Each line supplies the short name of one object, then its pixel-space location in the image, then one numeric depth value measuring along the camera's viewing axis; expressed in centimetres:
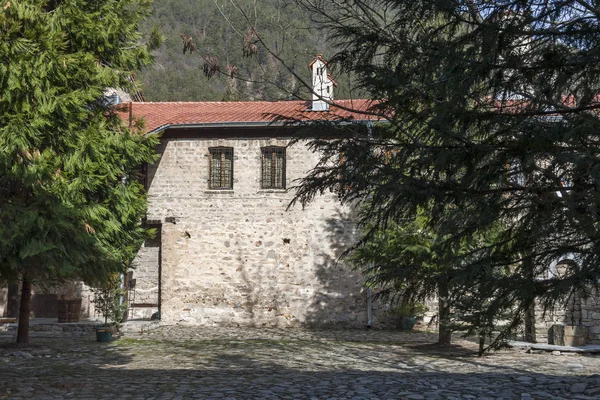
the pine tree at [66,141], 890
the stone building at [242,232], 1903
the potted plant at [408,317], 1822
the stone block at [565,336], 1426
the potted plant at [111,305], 1560
